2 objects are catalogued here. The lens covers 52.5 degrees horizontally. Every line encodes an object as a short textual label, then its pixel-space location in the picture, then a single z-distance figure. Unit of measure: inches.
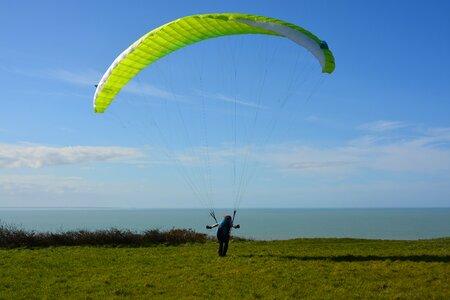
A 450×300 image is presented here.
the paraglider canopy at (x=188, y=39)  546.6
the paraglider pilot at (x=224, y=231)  660.1
